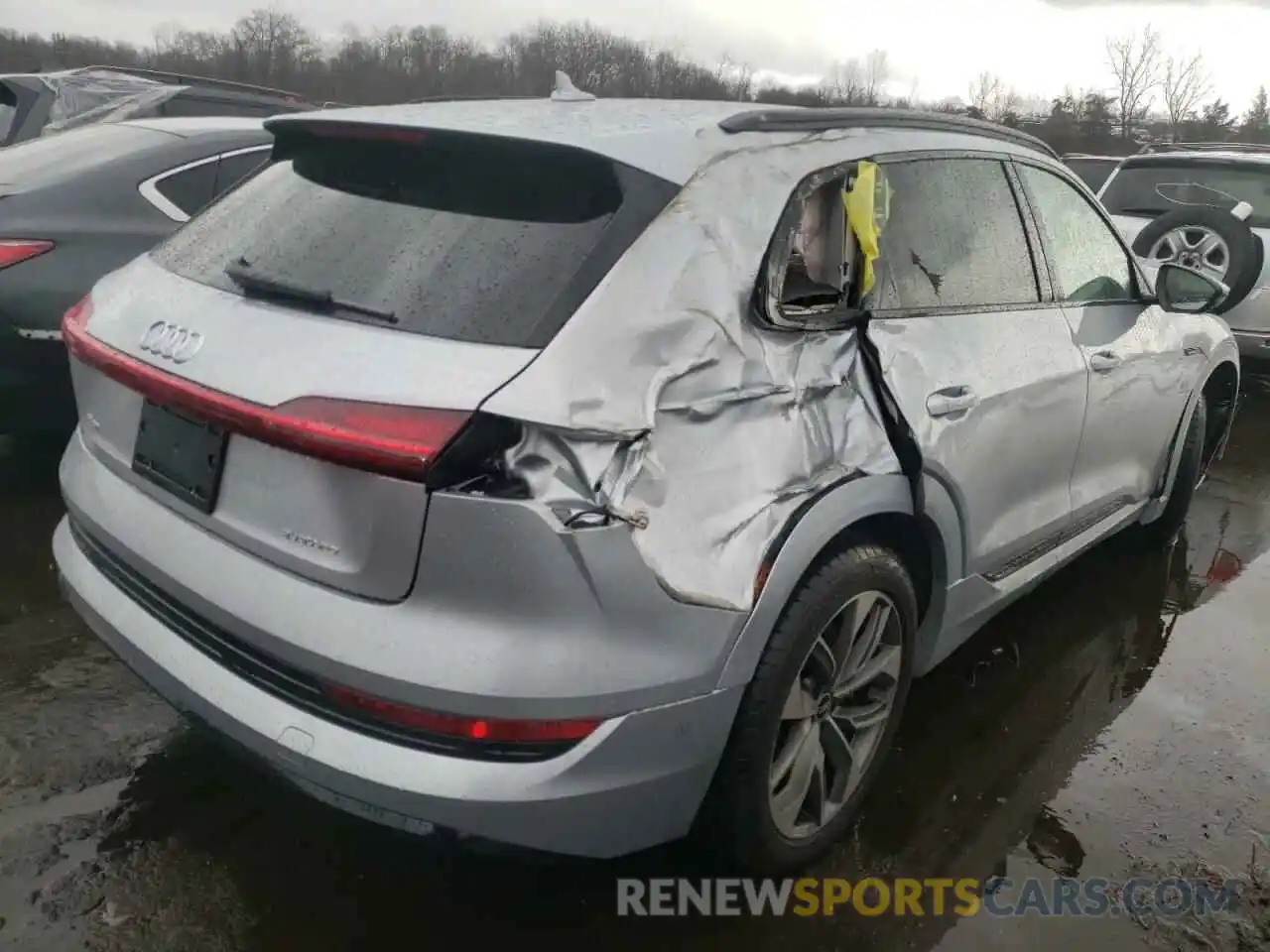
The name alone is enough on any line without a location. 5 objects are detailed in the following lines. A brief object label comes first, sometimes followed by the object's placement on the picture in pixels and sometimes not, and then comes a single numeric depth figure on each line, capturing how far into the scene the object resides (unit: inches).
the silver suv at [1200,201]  245.6
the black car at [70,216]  152.7
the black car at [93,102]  279.1
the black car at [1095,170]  433.1
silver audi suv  70.7
